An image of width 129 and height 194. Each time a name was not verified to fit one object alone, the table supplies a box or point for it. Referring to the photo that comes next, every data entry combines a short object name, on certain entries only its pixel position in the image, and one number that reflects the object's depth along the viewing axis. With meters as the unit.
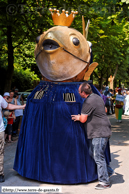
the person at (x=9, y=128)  9.16
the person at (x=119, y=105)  14.06
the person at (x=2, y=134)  5.07
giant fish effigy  4.93
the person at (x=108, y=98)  17.59
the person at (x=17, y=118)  10.10
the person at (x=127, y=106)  14.73
